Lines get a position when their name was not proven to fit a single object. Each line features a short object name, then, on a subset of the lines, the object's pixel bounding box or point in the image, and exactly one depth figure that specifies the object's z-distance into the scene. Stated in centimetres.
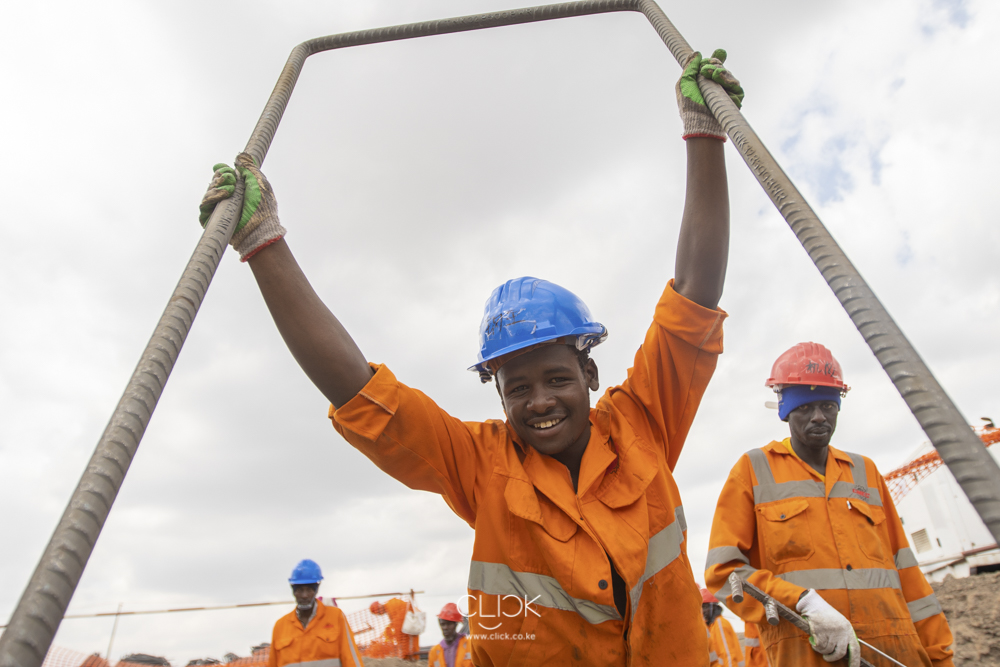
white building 1553
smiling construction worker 181
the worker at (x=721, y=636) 919
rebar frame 88
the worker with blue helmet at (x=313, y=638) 584
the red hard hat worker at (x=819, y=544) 308
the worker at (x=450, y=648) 802
